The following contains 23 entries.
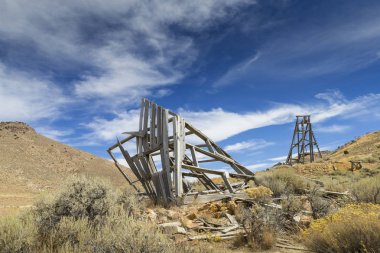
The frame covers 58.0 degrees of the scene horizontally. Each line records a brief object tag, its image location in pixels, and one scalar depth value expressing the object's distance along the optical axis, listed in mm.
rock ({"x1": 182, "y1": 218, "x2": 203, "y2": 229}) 8477
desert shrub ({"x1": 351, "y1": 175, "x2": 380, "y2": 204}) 10641
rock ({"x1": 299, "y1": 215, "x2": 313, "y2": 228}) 8291
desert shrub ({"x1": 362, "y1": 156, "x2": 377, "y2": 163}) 26375
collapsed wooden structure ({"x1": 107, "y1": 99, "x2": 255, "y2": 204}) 11367
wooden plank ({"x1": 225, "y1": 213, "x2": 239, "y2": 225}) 8796
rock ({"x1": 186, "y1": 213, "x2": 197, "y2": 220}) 9176
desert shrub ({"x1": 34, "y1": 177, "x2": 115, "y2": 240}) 6801
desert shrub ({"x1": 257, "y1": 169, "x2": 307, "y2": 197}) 12891
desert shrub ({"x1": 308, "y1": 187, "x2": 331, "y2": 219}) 8781
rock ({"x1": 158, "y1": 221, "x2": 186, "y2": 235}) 7867
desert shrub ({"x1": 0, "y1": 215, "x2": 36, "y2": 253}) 5152
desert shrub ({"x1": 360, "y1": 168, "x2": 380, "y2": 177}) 20692
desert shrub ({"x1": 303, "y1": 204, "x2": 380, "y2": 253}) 5406
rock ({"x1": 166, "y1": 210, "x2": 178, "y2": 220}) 9437
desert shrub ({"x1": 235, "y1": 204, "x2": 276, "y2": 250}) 7086
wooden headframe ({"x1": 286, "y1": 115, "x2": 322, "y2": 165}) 33969
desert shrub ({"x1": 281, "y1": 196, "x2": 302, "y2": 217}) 8948
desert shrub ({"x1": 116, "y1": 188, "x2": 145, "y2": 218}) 9011
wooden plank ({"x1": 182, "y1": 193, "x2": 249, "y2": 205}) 10918
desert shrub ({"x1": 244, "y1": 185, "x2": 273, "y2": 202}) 10214
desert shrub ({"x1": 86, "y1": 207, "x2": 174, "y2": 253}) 4855
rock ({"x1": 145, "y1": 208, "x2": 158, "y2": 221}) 9103
